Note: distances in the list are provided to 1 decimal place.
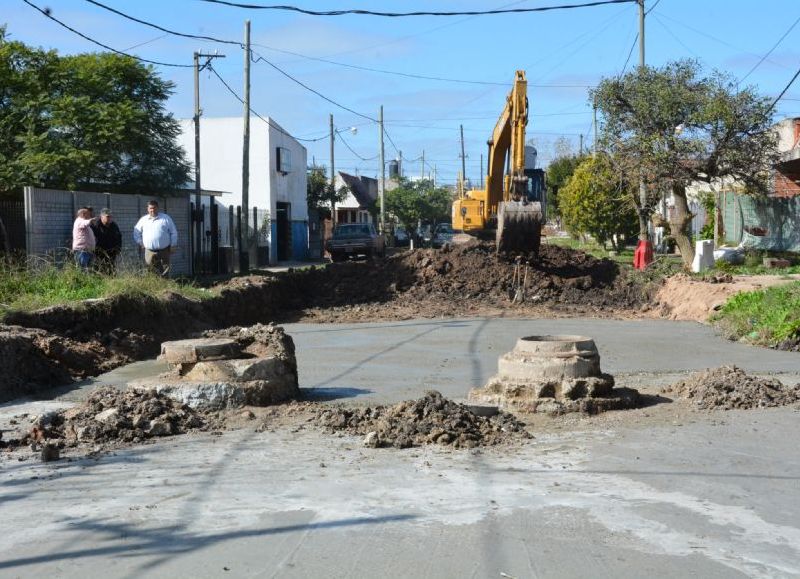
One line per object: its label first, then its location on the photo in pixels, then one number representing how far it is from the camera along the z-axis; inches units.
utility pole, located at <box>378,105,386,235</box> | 2463.1
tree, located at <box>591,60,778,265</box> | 1070.4
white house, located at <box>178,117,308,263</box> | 1754.4
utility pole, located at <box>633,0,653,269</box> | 1137.4
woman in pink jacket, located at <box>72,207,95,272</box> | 693.3
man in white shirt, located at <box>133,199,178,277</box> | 717.9
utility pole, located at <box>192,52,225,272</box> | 1105.4
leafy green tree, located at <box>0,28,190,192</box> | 973.7
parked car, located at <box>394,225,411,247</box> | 2784.5
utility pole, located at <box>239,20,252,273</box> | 1227.9
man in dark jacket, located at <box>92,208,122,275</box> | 717.9
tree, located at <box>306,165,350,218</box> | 2321.6
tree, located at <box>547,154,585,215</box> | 2495.1
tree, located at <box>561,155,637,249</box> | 1565.0
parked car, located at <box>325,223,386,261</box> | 1604.3
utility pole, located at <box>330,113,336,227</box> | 2231.4
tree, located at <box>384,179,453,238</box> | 2893.7
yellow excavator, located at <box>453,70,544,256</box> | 934.4
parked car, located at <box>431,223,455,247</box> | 2790.4
